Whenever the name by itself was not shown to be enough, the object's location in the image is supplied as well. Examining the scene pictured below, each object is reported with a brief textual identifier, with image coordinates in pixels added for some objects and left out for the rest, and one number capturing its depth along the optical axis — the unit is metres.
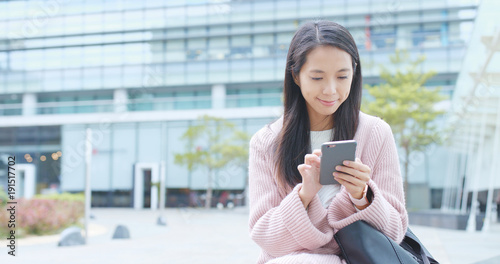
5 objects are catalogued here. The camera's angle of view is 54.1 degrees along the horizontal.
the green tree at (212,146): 25.02
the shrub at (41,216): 9.88
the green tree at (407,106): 16.89
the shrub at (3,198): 8.85
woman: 1.75
